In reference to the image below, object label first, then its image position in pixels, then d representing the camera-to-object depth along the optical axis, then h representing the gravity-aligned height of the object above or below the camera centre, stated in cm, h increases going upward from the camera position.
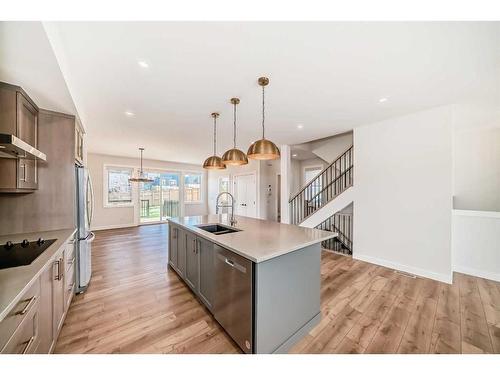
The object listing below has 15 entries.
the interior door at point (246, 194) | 677 -21
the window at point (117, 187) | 647 +3
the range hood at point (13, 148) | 122 +30
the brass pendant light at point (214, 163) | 269 +36
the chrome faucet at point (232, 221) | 267 -48
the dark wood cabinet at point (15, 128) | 166 +55
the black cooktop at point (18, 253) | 157 -56
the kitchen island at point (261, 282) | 142 -82
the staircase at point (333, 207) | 414 -44
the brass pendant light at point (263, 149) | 200 +42
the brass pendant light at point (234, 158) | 237 +39
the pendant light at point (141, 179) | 556 +27
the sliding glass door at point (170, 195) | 766 -28
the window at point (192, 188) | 827 +1
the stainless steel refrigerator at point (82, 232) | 238 -57
